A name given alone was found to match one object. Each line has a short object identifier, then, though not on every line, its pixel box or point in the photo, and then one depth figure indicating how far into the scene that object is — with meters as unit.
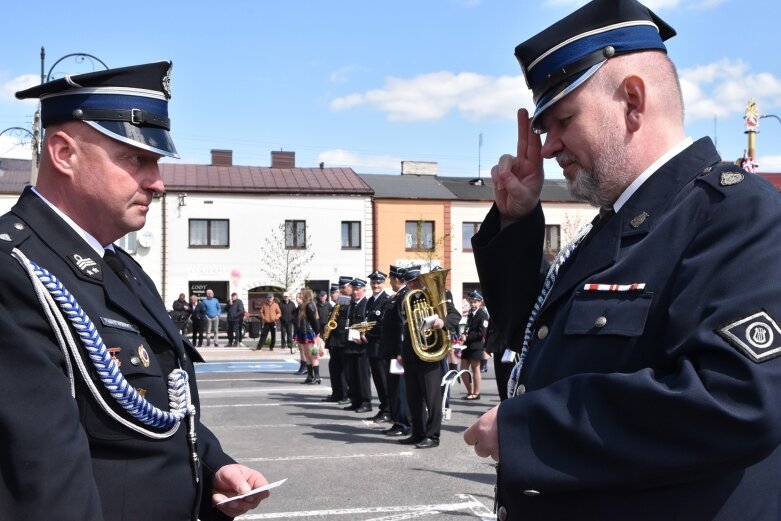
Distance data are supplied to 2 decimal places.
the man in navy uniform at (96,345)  1.94
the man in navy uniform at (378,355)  12.40
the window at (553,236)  40.62
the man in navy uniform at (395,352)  10.95
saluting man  1.71
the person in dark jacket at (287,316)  26.34
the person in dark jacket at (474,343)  14.18
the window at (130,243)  36.67
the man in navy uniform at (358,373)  13.27
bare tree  37.94
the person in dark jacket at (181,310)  26.46
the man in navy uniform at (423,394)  9.88
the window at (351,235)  39.22
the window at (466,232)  40.59
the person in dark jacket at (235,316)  30.15
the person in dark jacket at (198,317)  29.24
